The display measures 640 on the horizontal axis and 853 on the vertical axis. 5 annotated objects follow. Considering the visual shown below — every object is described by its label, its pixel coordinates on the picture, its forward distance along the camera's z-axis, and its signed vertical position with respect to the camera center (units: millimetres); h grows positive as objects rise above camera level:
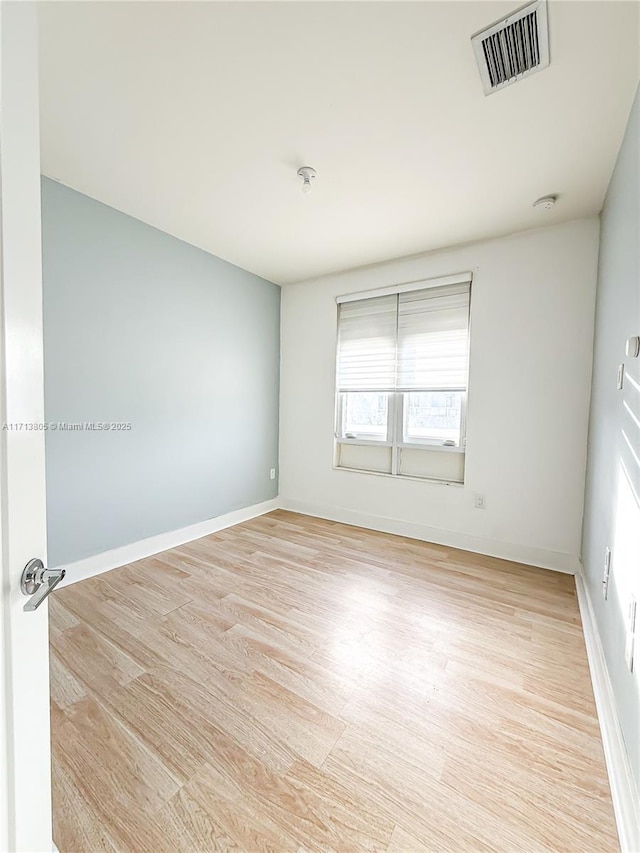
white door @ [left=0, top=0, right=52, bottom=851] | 641 -51
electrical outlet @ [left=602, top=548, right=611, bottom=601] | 1628 -758
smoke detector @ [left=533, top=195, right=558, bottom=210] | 2230 +1429
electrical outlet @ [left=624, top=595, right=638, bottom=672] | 1166 -763
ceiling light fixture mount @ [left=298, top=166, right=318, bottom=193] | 1972 +1396
